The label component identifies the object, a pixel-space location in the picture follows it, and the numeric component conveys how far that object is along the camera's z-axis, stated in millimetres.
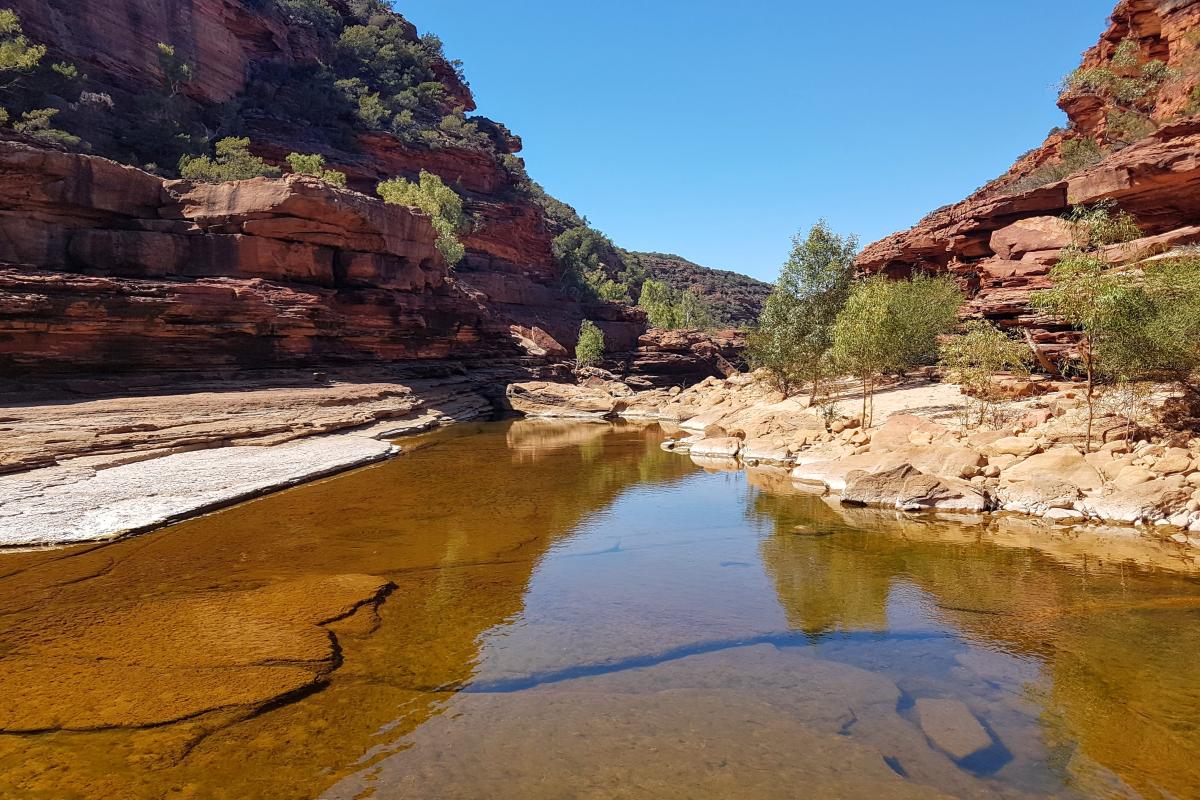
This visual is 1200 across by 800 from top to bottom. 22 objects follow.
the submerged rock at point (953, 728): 5418
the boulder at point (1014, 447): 16281
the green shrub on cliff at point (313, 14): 72562
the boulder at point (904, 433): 19031
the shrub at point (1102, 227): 26625
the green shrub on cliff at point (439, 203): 58031
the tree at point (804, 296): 35969
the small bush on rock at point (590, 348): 65688
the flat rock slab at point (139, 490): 11586
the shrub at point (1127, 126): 40438
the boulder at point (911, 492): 14602
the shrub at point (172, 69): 52938
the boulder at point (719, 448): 25047
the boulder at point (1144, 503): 12672
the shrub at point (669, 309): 86931
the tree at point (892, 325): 25391
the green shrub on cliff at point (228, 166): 41281
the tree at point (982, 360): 22203
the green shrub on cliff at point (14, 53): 38781
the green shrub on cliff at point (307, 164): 52138
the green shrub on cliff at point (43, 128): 36594
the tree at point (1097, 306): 16016
